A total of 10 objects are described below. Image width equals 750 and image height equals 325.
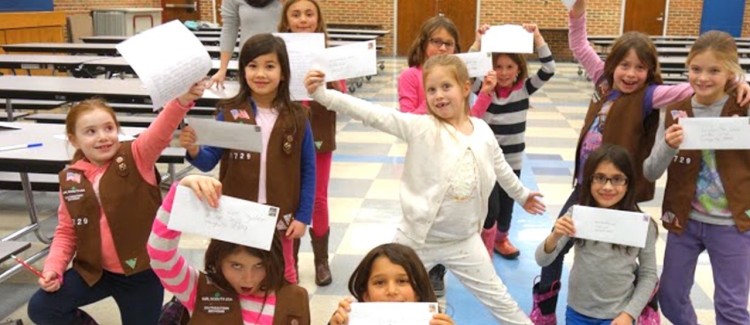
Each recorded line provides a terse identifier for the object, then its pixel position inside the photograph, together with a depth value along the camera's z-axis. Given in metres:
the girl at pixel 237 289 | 1.92
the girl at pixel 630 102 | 2.61
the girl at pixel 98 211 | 2.32
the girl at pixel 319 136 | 3.13
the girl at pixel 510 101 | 3.30
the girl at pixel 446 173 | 2.40
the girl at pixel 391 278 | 1.88
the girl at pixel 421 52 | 3.10
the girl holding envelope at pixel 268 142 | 2.46
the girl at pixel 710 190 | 2.37
